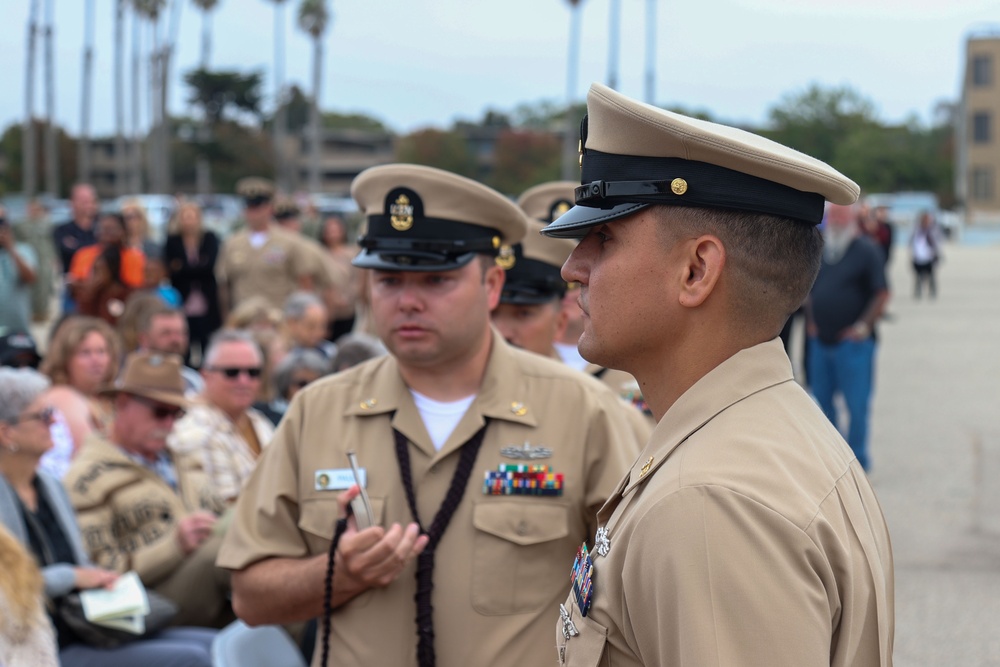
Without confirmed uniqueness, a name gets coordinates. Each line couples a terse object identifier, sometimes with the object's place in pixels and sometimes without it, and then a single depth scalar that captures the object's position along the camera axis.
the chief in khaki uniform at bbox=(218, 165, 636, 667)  2.73
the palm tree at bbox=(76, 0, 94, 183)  59.22
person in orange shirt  9.84
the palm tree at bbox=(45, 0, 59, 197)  55.22
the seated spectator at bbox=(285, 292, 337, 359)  8.22
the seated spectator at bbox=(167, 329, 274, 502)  5.40
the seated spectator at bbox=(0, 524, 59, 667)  3.60
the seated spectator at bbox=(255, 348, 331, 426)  6.51
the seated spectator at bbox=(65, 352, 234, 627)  4.68
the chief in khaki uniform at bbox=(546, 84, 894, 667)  1.40
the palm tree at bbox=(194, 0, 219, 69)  64.77
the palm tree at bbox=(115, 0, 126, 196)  56.53
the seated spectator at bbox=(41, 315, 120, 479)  6.14
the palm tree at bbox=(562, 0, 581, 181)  56.41
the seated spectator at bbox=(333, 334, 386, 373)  6.11
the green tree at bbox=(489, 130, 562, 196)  86.06
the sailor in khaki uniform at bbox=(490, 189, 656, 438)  4.36
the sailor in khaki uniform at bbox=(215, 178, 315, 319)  10.35
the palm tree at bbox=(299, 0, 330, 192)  57.94
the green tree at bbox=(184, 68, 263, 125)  67.31
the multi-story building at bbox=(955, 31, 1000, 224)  83.00
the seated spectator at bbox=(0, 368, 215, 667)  4.24
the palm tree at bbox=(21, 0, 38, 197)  54.90
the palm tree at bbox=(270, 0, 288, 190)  63.91
